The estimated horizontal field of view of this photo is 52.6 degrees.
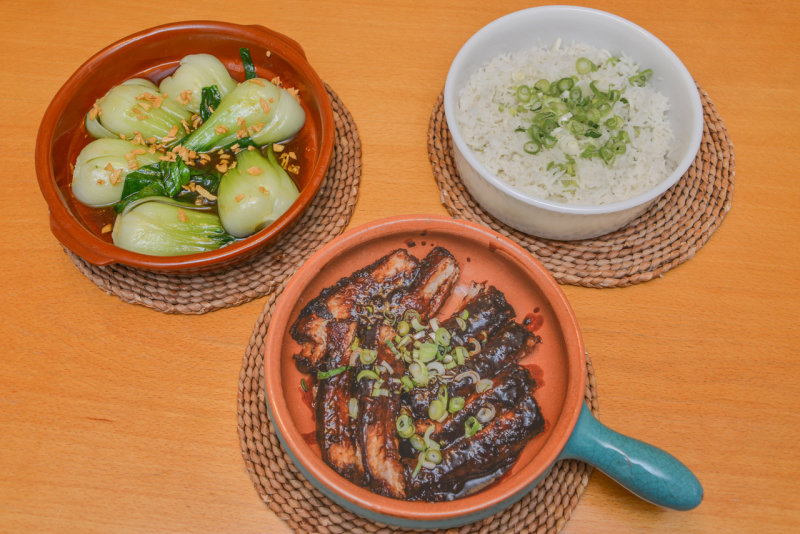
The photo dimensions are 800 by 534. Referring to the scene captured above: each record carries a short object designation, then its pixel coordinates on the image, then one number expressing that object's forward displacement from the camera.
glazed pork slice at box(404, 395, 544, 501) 0.54
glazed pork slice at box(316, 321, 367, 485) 0.54
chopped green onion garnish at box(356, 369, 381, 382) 0.57
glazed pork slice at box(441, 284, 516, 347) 0.60
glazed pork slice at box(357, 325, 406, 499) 0.54
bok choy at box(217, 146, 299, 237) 0.61
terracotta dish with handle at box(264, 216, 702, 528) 0.51
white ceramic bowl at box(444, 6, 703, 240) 0.60
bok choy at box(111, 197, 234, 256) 0.61
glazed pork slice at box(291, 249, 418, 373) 0.57
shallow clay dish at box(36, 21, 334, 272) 0.59
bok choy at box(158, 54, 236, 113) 0.67
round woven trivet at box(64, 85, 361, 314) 0.63
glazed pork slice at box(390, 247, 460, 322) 0.60
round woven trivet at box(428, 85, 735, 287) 0.65
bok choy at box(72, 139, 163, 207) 0.62
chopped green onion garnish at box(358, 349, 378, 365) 0.58
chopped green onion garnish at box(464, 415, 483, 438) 0.56
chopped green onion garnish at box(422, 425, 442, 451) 0.56
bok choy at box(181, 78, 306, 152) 0.65
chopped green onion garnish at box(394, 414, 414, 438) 0.56
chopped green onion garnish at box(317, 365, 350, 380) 0.57
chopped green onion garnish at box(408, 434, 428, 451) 0.56
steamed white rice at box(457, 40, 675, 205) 0.64
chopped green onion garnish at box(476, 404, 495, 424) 0.56
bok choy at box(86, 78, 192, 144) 0.65
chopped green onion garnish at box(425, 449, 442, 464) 0.55
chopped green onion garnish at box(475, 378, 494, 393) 0.57
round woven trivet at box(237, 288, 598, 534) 0.56
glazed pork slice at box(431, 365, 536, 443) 0.56
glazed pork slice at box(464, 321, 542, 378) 0.58
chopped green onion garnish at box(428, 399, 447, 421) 0.56
